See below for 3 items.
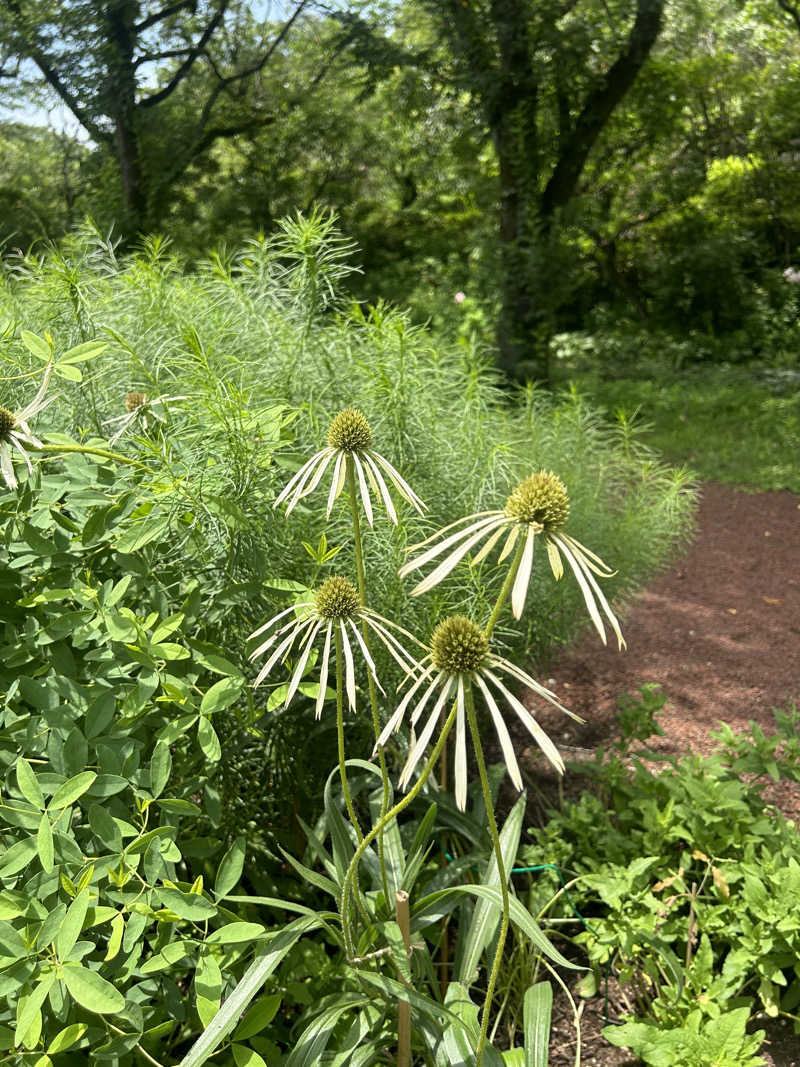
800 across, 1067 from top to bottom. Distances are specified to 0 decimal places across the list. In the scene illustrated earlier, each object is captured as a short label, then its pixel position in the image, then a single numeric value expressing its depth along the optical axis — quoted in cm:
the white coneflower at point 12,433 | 90
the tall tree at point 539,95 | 536
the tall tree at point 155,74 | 482
